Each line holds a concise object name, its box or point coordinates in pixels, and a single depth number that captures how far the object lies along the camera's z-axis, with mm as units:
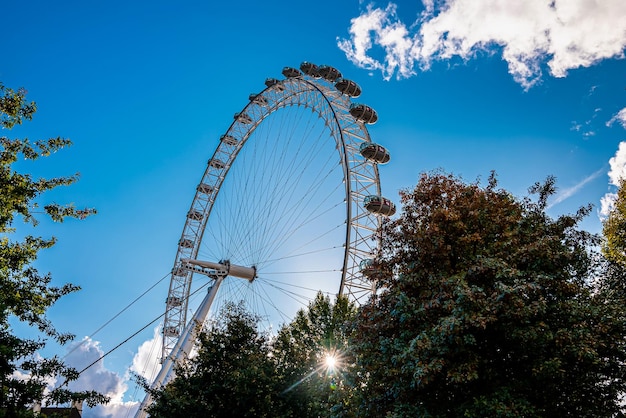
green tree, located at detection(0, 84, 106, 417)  10582
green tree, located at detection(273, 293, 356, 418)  12570
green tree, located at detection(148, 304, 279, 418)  14945
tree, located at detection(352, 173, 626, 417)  8609
